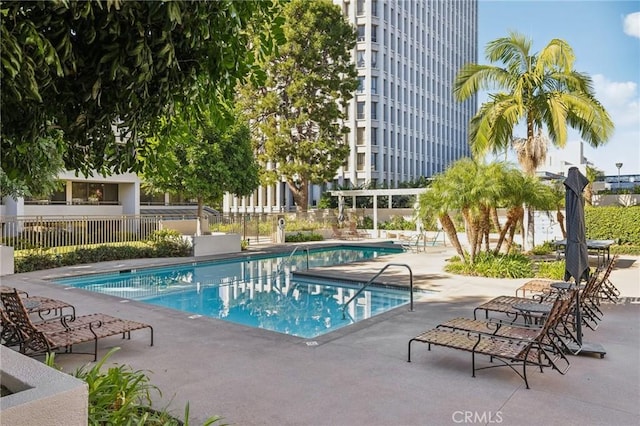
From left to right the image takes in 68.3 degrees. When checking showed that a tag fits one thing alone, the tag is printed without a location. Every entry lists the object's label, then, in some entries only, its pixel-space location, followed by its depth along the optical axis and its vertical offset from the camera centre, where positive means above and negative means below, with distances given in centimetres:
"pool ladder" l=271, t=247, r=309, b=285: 1612 -232
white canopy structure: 2916 +110
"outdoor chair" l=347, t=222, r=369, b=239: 3002 -153
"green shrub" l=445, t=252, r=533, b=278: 1345 -169
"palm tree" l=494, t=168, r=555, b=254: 1452 +46
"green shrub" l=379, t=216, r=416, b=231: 3219 -106
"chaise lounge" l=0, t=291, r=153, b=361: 602 -169
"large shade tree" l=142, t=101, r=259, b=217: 1869 +164
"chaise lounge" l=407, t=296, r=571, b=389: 545 -167
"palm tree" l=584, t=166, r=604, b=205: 2255 +97
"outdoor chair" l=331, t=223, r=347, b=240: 2995 -161
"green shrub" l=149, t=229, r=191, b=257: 1970 -152
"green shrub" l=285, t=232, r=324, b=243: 2752 -171
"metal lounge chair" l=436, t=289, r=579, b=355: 628 -167
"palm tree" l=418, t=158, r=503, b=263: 1372 +36
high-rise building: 4959 +1347
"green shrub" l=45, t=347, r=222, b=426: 395 -175
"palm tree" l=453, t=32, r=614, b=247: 1647 +401
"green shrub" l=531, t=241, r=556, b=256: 1911 -161
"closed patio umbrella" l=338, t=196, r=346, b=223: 3332 -8
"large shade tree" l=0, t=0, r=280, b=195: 223 +76
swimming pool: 1087 -243
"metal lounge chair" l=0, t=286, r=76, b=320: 762 -166
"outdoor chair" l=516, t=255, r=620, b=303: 961 -162
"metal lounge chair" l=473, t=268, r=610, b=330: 757 -165
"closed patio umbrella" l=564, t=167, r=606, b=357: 738 -30
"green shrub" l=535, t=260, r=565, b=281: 1275 -171
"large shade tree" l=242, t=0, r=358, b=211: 3020 +741
